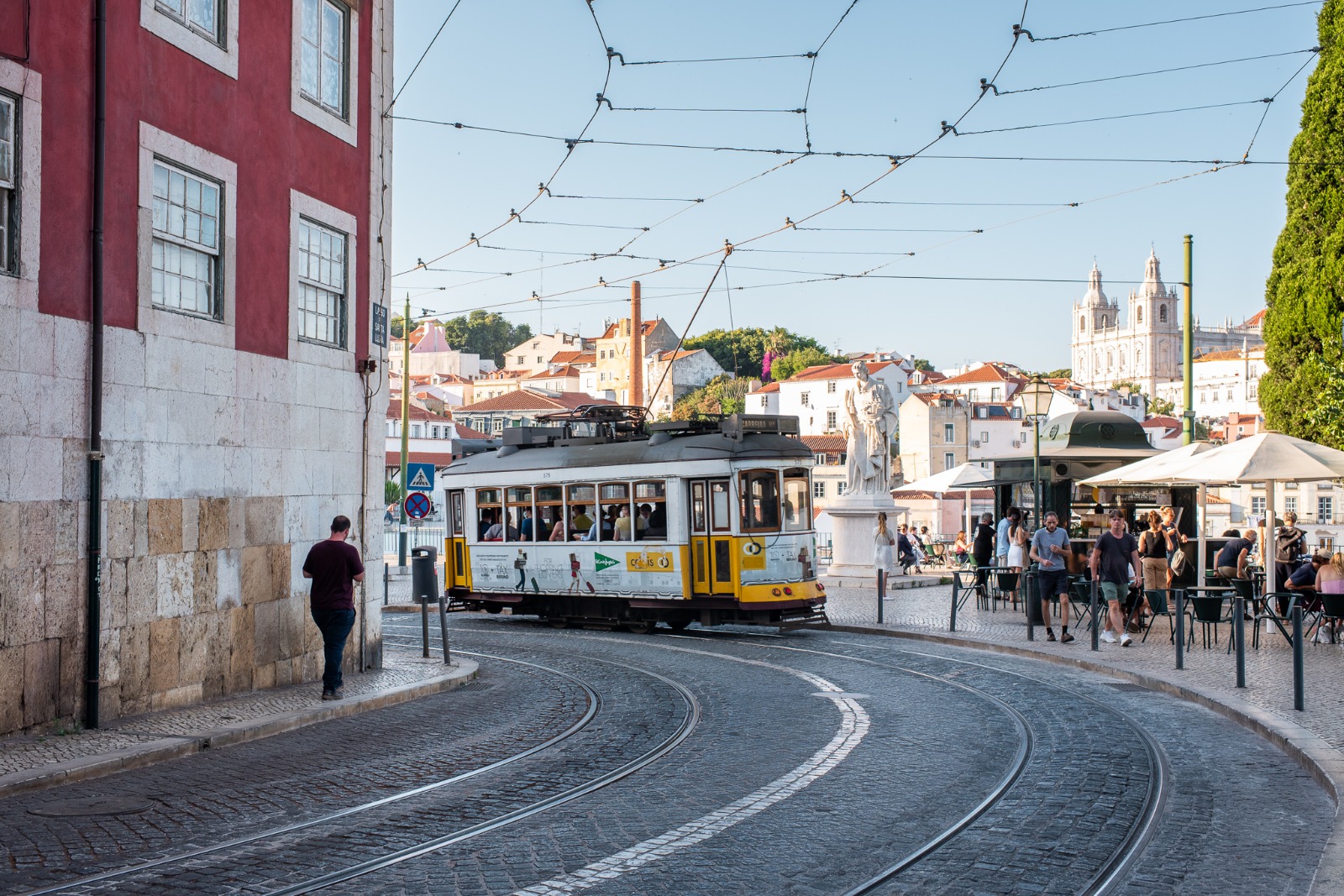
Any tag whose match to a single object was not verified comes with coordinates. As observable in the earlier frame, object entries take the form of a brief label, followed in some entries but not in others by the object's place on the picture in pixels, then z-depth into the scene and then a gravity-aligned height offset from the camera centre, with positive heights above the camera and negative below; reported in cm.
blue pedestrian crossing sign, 2784 +53
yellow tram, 1934 -27
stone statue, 2905 +146
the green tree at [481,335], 17550 +2151
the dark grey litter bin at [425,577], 1712 -93
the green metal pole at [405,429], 3516 +197
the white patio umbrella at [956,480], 3047 +53
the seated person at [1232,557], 1956 -74
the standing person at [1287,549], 1984 -67
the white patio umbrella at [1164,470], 1894 +48
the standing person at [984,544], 2486 -70
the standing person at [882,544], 2916 -83
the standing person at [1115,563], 1723 -73
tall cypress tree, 2756 +488
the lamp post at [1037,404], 2508 +184
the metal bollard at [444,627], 1502 -133
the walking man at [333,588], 1249 -74
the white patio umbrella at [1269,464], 1744 +51
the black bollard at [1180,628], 1417 -125
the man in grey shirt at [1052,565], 1795 -79
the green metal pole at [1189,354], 2423 +264
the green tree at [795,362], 13925 +1428
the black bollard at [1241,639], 1283 -124
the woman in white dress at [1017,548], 2244 -70
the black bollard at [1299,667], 1133 -132
